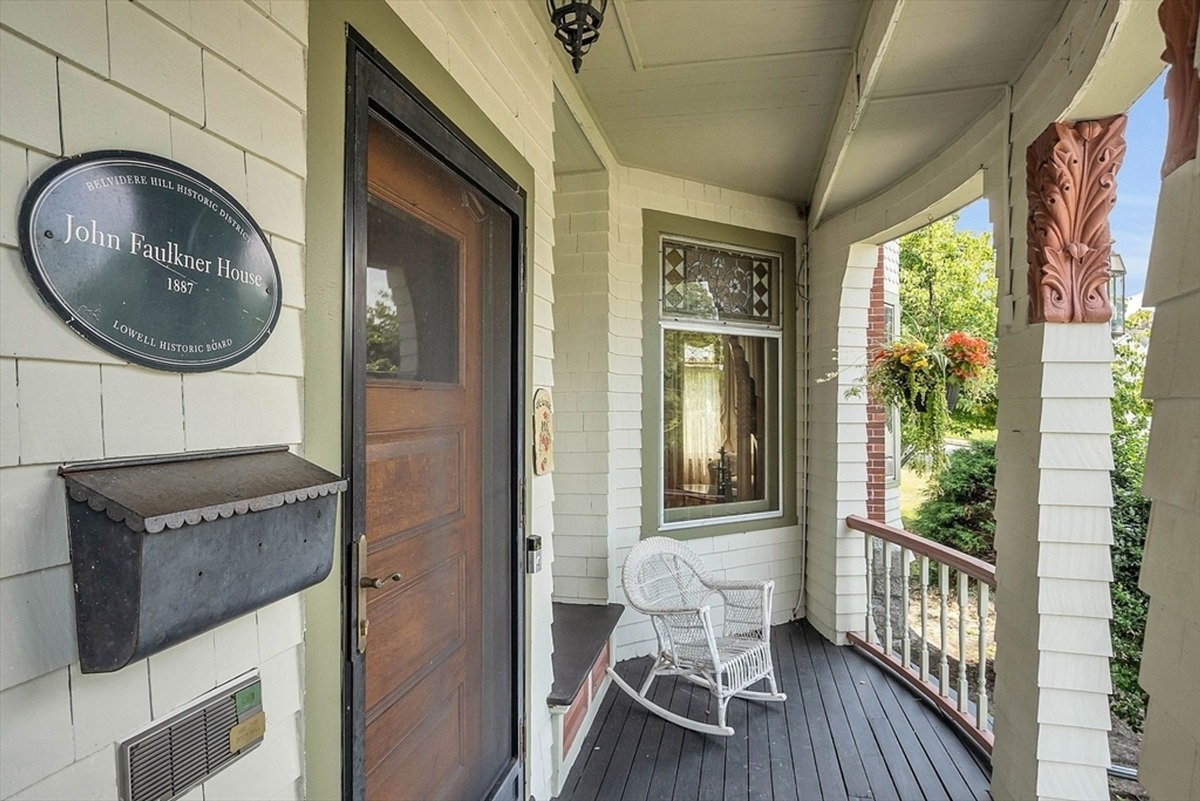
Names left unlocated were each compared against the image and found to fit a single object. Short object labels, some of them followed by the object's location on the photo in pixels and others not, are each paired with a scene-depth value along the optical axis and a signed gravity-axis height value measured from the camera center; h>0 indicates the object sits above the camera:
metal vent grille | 0.67 -0.45
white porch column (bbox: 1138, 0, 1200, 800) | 0.76 -0.09
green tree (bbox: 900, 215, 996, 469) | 9.12 +1.91
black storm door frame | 1.05 +0.25
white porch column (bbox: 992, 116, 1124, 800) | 1.93 -0.25
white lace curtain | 3.87 -0.21
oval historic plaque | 0.59 +0.15
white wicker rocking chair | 2.75 -1.20
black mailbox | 0.59 -0.18
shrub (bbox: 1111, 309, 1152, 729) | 3.19 -1.05
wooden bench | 2.30 -1.23
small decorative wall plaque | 2.12 -0.16
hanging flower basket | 2.70 +0.06
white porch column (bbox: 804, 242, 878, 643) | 3.71 -0.40
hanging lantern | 1.38 +0.90
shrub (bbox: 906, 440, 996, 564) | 5.85 -1.17
